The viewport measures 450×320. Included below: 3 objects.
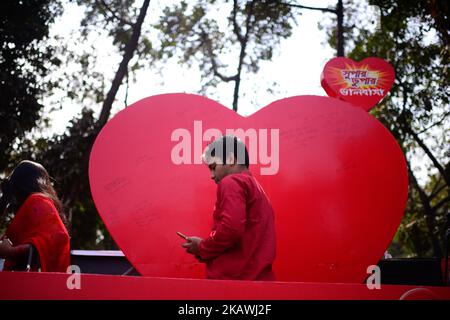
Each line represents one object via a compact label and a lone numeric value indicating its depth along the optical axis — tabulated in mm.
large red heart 4020
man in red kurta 2461
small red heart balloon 4973
